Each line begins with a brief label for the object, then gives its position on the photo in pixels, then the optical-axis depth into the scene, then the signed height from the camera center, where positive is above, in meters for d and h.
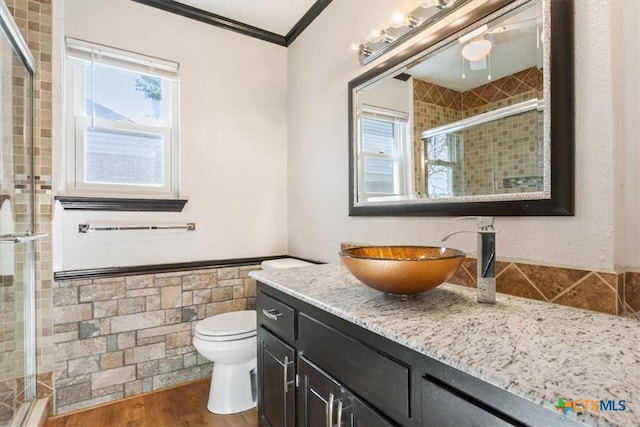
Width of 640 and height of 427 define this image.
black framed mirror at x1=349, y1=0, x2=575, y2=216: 1.00 +0.37
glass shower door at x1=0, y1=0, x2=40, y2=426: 1.60 -0.08
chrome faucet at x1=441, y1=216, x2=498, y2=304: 1.00 -0.16
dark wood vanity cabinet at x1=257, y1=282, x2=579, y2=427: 0.63 -0.44
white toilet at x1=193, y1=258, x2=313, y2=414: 1.82 -0.83
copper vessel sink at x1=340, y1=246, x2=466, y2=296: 0.95 -0.18
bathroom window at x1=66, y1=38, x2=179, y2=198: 1.99 +0.60
